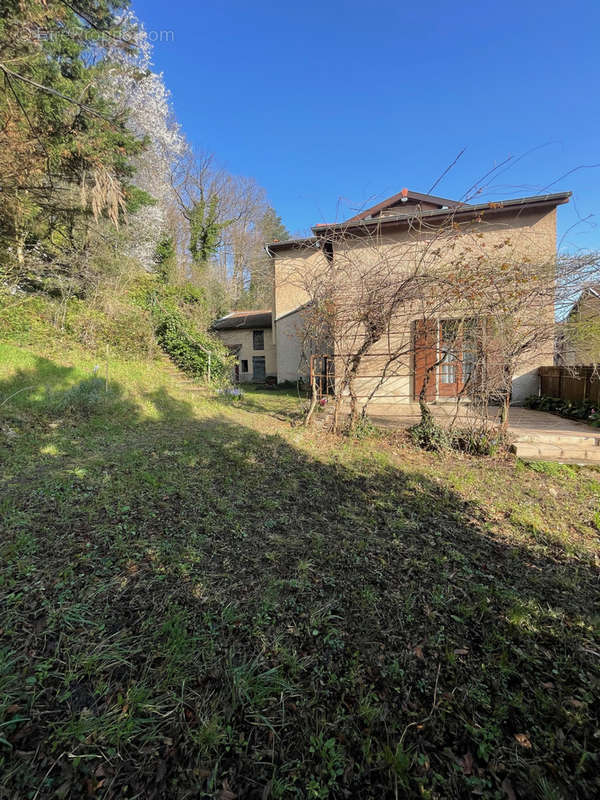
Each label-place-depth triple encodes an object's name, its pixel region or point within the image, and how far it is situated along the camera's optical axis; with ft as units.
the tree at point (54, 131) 12.65
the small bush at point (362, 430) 17.63
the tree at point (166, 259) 48.24
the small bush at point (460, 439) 15.05
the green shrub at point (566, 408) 18.93
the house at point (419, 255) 14.74
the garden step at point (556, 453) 14.49
